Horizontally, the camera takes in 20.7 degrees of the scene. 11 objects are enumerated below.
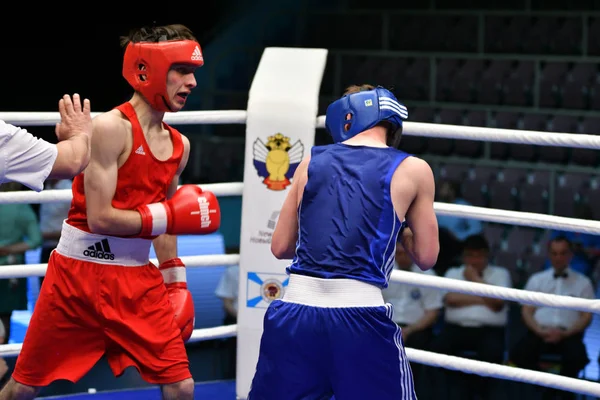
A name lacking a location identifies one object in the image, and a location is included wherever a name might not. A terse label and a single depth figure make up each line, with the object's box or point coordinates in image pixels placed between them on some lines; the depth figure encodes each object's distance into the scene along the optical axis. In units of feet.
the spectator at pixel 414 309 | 27.45
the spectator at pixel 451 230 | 32.03
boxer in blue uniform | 13.40
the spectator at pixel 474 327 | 26.77
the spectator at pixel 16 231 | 27.64
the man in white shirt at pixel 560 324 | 26.47
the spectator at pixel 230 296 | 28.08
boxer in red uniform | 15.42
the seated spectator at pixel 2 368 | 21.08
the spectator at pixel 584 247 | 32.63
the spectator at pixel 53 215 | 32.56
